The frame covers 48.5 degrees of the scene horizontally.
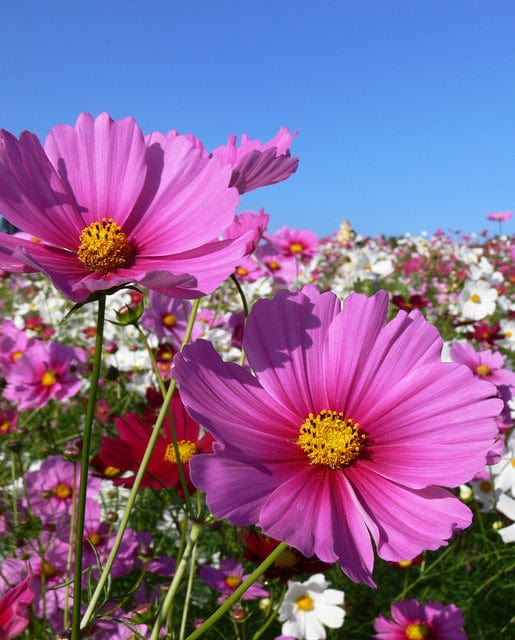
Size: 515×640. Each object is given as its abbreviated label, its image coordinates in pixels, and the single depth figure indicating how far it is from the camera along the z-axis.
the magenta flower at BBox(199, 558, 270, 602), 0.32
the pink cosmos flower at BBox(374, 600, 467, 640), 0.31
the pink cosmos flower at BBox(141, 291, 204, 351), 0.38
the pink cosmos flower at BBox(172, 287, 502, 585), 0.12
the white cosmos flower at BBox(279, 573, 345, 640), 0.31
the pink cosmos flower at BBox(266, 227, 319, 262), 1.67
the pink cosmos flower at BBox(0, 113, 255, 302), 0.15
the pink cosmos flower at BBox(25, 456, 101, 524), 0.35
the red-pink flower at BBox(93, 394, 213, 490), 0.23
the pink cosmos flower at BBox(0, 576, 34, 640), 0.13
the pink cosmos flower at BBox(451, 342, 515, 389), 0.40
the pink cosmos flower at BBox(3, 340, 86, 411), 0.43
